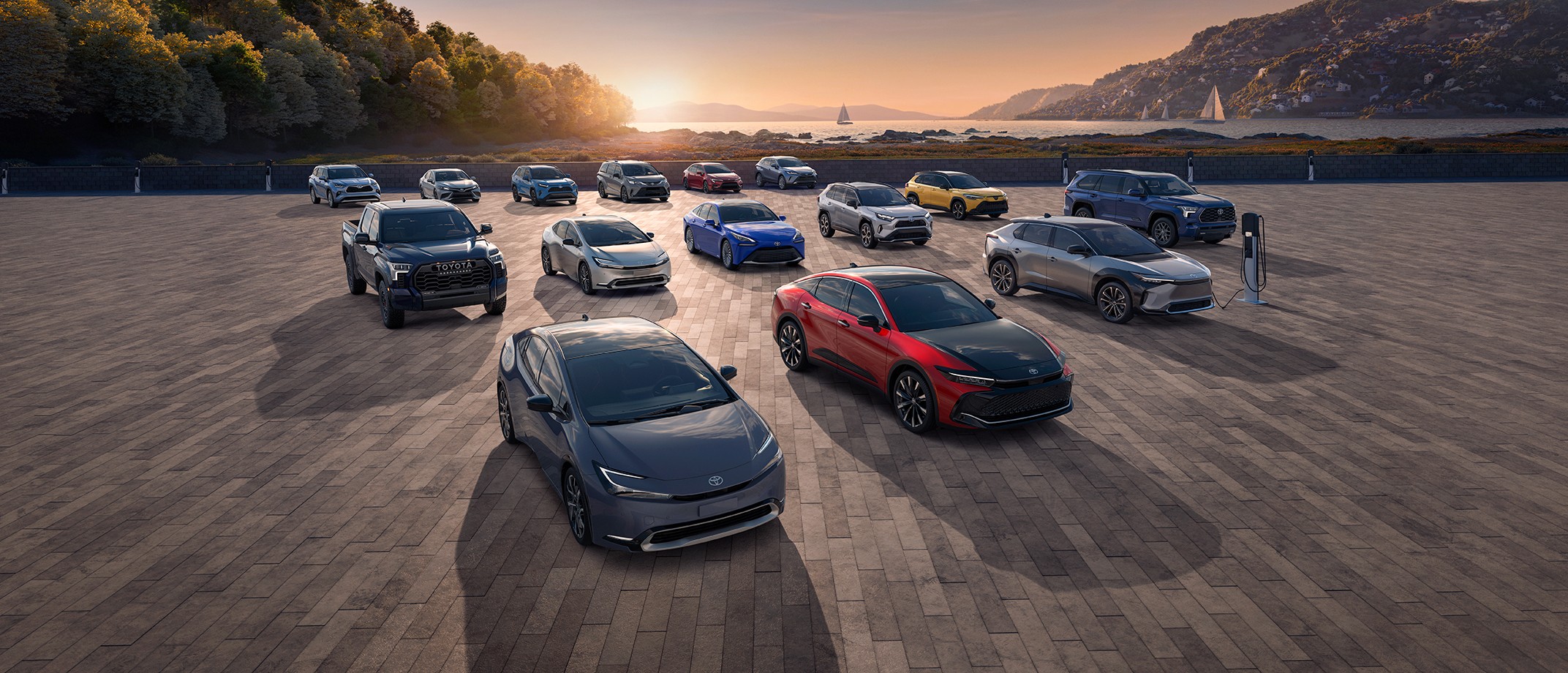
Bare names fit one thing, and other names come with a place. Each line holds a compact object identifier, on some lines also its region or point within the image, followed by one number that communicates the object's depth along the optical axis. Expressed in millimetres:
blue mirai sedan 18625
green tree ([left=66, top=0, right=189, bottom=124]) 63812
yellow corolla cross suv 27188
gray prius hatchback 6098
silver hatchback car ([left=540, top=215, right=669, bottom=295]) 16125
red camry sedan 38500
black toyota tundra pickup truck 13438
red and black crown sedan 8539
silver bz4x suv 13516
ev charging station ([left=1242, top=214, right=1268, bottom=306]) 14398
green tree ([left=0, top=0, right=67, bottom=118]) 57438
